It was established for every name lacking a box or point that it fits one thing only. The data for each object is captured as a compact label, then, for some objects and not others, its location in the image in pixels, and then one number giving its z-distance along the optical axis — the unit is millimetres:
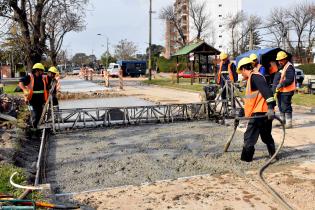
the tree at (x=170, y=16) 79419
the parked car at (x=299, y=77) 25692
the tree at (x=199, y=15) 76688
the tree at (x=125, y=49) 85938
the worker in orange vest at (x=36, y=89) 9695
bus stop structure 28328
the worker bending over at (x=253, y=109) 6508
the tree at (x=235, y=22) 78306
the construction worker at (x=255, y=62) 6883
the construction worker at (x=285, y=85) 9477
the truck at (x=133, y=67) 53188
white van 50719
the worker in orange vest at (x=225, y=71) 11234
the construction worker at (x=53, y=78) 10456
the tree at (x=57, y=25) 23123
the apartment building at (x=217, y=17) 84512
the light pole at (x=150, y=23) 40178
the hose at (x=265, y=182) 4562
